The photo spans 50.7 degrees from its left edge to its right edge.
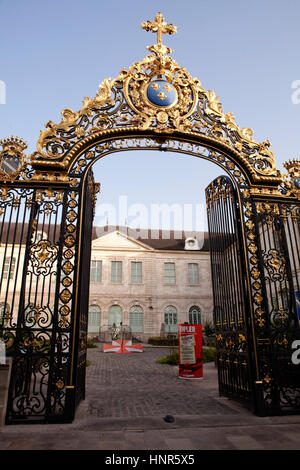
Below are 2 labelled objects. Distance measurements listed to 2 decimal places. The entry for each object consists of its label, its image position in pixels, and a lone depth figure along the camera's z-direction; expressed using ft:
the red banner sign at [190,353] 32.37
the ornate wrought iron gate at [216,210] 16.99
